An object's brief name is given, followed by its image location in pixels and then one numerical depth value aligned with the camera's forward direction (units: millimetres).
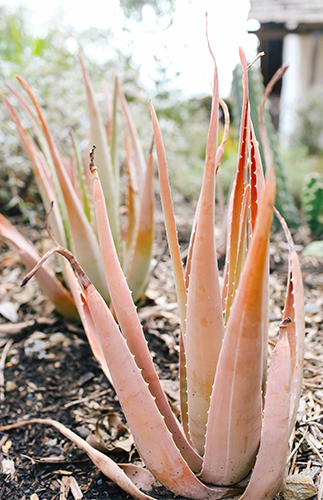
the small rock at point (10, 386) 1078
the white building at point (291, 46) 4906
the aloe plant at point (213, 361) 504
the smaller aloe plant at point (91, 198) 1095
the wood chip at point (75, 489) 737
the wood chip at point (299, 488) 661
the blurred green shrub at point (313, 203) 1939
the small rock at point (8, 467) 820
